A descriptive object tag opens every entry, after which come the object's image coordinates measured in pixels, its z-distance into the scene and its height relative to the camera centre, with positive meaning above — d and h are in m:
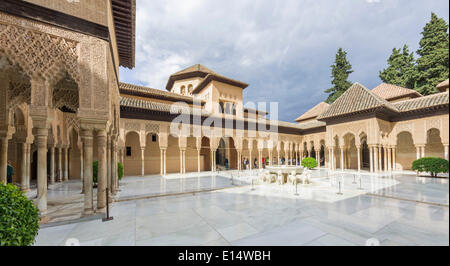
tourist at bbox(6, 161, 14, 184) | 8.37 -1.40
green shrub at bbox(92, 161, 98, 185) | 8.72 -1.45
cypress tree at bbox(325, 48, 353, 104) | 27.16 +8.92
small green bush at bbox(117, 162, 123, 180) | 10.05 -1.65
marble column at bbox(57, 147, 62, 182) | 11.91 -1.74
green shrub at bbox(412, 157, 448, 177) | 8.82 -1.50
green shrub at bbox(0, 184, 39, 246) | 2.11 -0.96
